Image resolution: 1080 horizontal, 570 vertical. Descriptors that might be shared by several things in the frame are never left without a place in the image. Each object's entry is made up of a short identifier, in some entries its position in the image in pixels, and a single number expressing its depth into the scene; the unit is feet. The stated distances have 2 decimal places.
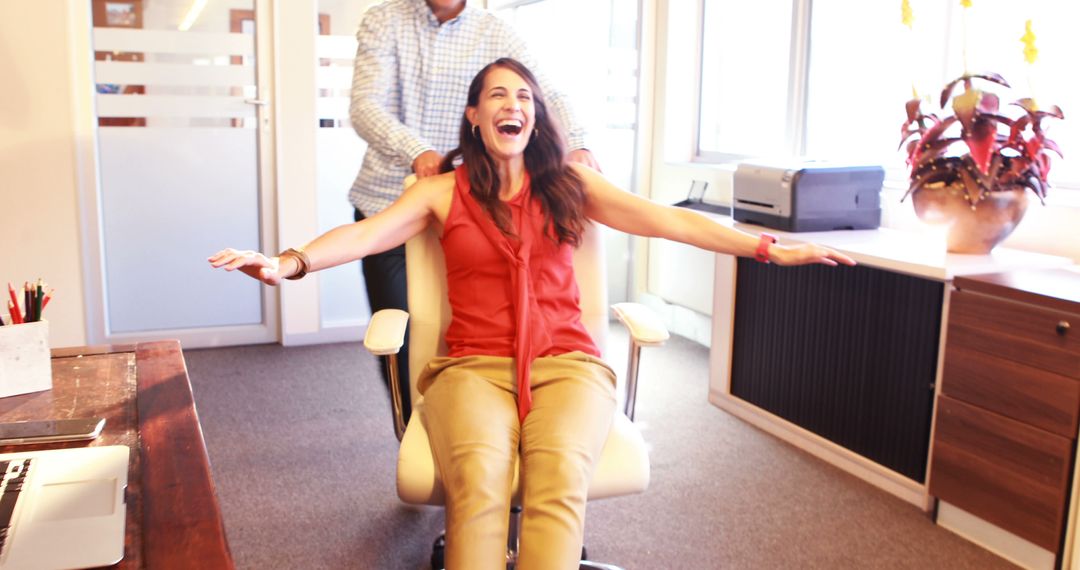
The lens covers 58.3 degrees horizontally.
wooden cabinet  7.50
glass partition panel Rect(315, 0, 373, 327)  14.69
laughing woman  5.93
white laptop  3.37
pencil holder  5.11
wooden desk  3.50
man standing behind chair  8.21
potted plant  8.78
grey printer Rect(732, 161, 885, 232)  10.54
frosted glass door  13.85
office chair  6.02
